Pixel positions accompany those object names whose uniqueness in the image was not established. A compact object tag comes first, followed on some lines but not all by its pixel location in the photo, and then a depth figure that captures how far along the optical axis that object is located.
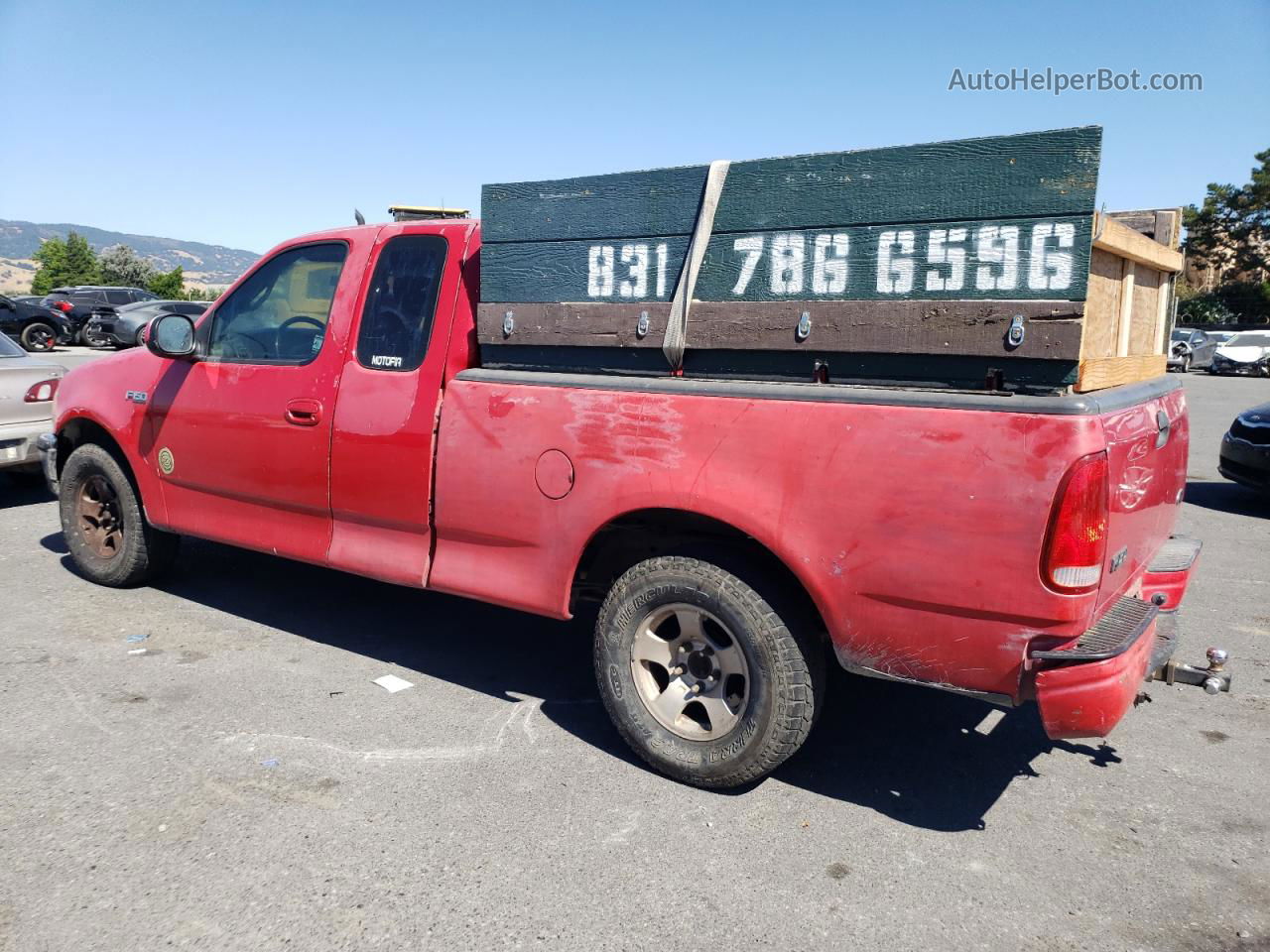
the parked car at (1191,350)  30.55
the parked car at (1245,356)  30.09
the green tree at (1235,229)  49.19
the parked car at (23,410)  7.66
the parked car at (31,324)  26.30
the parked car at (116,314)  23.91
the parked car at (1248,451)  8.74
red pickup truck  2.88
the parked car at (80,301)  29.41
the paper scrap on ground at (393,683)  4.39
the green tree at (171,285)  46.97
